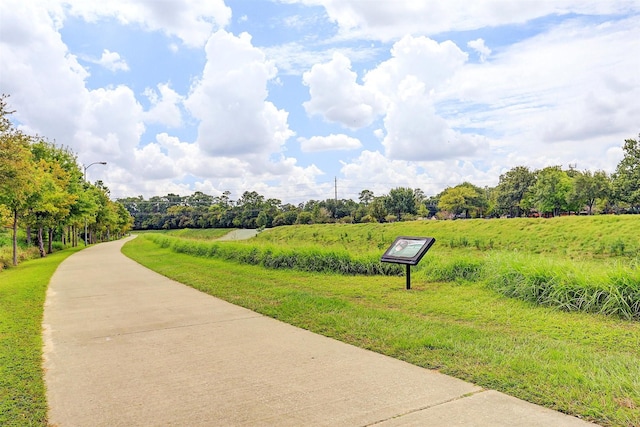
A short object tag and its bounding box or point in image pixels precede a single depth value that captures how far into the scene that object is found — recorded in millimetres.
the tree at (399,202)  81125
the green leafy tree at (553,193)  62438
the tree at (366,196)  106875
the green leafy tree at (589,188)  57281
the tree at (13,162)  11906
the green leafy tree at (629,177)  54359
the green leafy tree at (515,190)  75312
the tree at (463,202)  84625
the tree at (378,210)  76875
